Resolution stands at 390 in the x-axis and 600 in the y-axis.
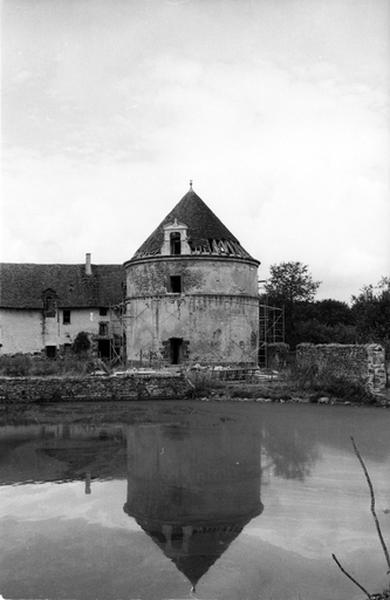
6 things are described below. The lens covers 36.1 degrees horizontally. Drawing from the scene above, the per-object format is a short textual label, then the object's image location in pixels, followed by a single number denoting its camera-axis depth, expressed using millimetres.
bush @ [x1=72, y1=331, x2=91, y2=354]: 35875
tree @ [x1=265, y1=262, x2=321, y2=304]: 51594
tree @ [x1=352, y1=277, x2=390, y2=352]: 31734
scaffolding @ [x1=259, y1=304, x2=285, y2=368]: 32562
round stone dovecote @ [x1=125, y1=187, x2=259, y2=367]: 28594
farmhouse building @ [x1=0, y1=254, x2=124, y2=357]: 36125
